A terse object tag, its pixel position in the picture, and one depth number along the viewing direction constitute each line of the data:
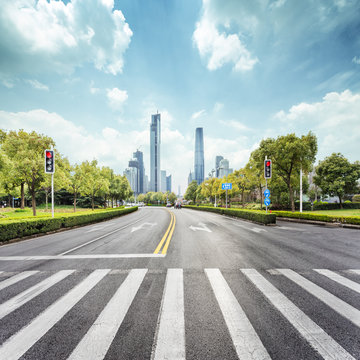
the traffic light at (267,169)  15.61
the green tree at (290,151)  19.53
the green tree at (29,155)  17.12
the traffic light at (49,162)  12.35
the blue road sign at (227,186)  32.31
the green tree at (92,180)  32.59
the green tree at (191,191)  79.75
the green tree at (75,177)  31.17
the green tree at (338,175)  31.62
